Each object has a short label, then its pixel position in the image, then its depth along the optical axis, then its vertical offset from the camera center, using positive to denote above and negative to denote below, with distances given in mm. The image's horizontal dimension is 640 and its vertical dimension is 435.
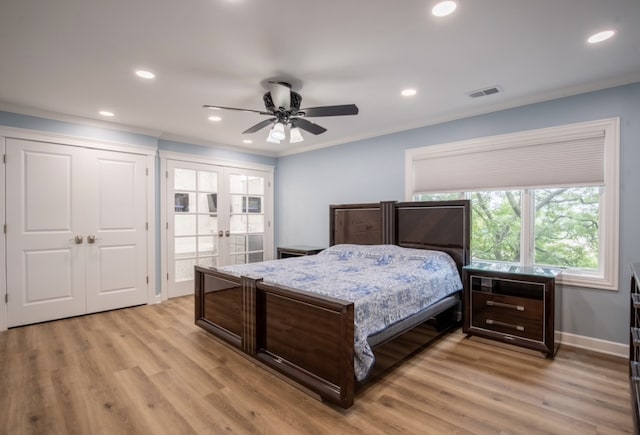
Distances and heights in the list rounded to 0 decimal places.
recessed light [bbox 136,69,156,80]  2645 +1217
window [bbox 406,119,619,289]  2912 +246
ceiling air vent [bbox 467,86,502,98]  3014 +1214
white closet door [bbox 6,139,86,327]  3523 -185
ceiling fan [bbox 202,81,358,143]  2711 +927
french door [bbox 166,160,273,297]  4789 -31
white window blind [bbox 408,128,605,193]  2988 +579
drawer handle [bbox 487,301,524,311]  2933 -855
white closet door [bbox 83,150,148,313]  4004 -177
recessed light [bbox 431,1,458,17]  1797 +1211
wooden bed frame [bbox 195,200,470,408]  2037 -768
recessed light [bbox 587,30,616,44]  2080 +1212
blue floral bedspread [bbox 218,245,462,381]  2211 -556
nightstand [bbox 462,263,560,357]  2795 -836
